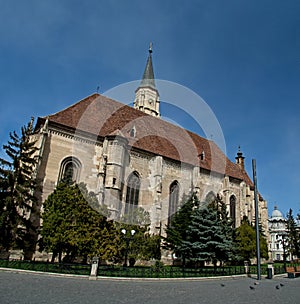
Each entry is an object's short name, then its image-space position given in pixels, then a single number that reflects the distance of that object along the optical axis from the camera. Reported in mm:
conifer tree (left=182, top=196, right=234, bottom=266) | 18516
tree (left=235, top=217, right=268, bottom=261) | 25781
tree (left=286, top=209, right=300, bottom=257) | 39812
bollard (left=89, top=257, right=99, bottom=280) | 12332
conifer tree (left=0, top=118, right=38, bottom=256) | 16469
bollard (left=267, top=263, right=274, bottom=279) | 16375
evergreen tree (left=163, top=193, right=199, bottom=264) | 21384
